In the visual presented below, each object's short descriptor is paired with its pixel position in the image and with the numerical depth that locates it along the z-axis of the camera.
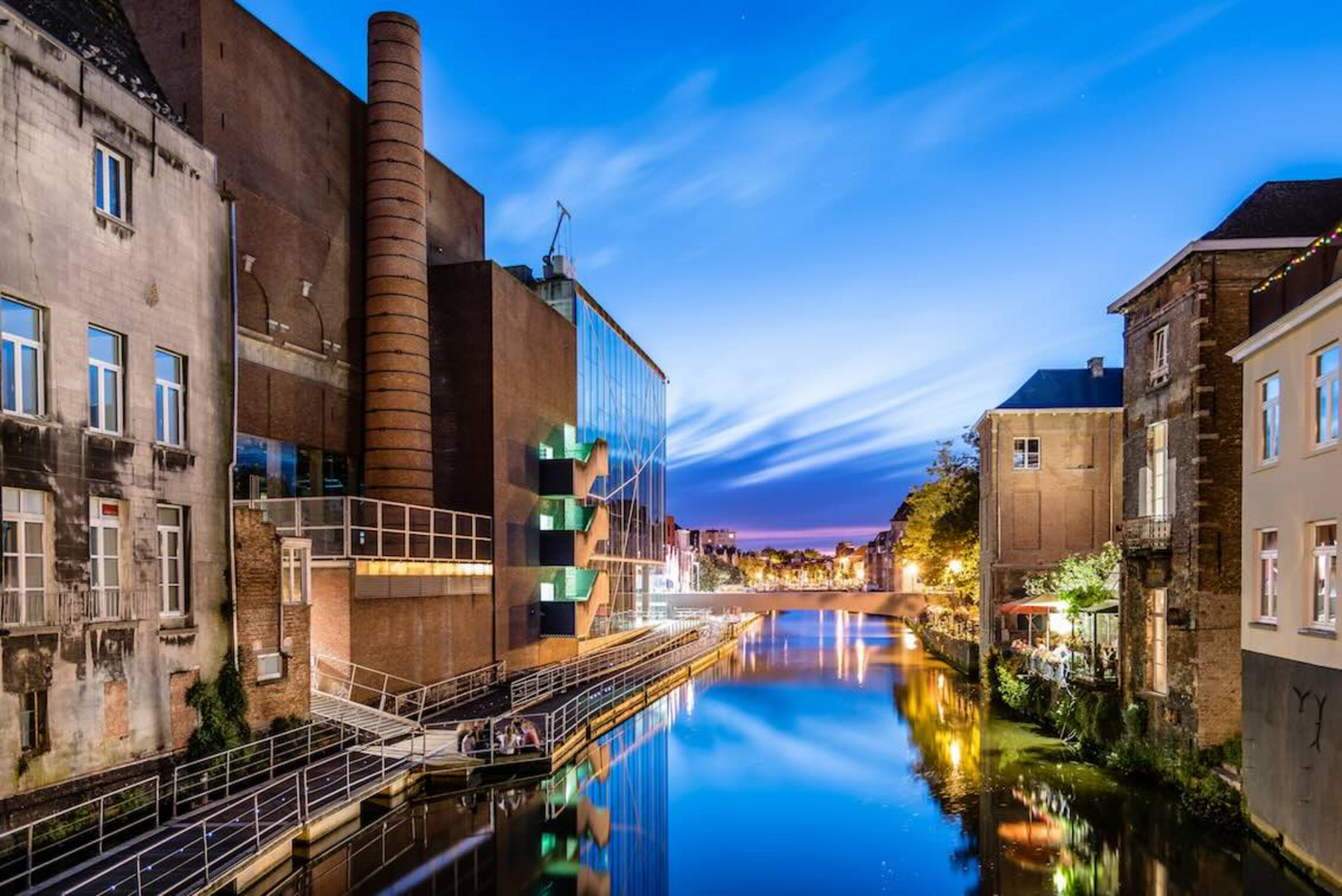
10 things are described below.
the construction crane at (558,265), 37.78
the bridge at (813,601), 69.56
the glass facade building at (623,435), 37.59
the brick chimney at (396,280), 26.27
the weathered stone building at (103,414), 12.75
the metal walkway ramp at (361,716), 20.09
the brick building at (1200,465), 17.80
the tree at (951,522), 47.25
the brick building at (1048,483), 36.47
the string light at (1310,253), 13.60
